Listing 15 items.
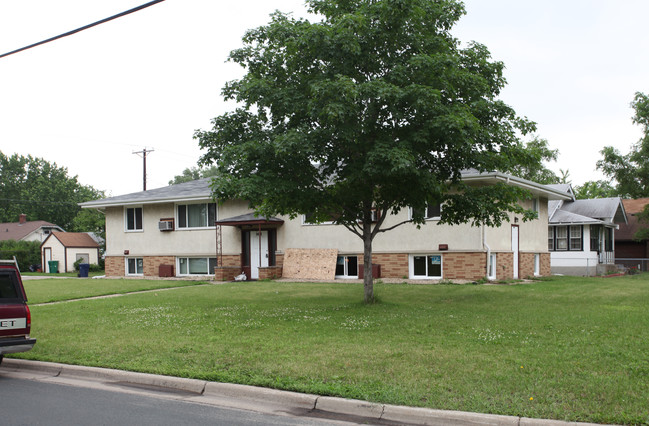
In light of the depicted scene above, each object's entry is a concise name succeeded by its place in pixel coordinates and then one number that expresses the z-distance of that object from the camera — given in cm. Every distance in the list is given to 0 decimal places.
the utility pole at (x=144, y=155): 4143
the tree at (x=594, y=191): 5612
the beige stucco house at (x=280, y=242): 2108
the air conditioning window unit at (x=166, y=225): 2758
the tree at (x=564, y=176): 5959
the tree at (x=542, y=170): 4684
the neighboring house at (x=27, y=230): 5616
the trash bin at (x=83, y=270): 3241
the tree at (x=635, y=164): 3100
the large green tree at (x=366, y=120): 1141
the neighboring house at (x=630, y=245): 3738
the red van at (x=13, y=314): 779
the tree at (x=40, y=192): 6888
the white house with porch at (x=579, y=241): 2912
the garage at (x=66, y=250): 4303
